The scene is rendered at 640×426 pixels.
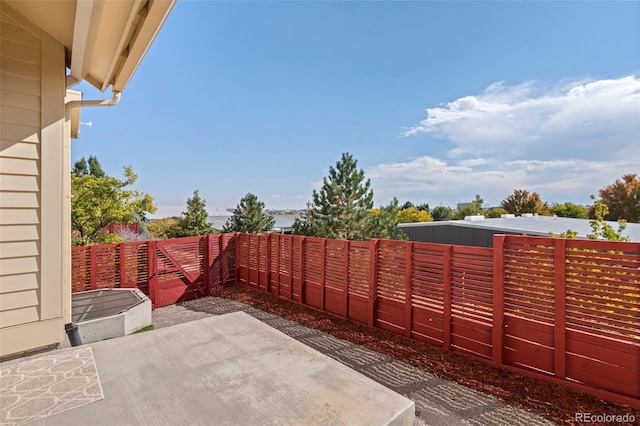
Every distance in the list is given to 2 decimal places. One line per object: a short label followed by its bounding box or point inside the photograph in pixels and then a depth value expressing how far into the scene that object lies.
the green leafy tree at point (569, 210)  31.52
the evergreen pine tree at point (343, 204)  10.69
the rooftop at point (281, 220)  19.52
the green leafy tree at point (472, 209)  35.24
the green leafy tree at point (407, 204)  45.32
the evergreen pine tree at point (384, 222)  10.99
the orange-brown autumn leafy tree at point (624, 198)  23.91
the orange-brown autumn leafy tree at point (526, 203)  29.09
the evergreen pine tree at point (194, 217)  13.77
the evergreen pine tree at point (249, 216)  13.48
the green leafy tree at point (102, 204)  9.42
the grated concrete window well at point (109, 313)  4.38
